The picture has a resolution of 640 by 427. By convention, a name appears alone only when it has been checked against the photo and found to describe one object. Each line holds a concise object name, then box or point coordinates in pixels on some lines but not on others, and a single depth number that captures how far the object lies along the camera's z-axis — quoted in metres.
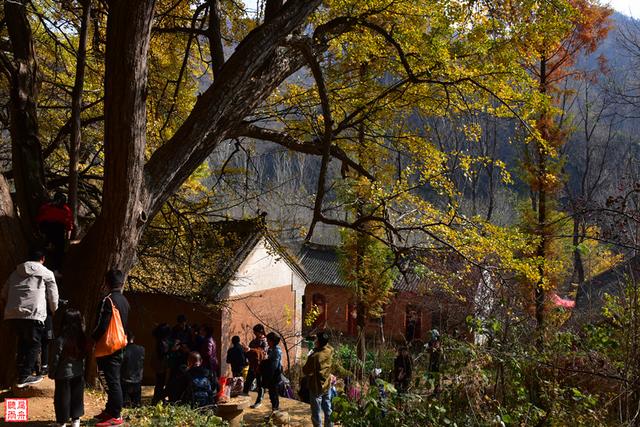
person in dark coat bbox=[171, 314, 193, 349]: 10.10
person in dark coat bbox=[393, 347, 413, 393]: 9.61
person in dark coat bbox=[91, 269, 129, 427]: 6.03
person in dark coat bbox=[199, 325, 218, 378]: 9.84
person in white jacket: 6.75
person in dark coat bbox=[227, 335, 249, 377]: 10.84
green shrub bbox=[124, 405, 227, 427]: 6.73
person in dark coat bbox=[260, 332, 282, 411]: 9.59
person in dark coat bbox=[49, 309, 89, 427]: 6.03
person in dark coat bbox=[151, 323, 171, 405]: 9.88
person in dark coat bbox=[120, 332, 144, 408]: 7.81
